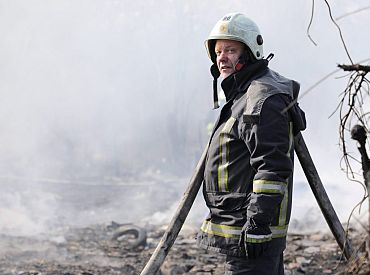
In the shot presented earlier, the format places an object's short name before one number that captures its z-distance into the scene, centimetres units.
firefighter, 324
